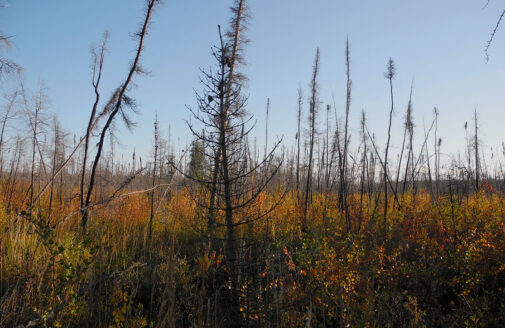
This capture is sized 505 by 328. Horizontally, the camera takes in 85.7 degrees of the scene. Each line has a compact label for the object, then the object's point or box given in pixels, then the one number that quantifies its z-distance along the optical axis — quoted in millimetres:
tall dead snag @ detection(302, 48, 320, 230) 11217
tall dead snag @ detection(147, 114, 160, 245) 6281
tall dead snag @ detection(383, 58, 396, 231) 7934
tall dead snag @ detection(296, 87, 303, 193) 13575
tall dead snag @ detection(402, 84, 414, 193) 9844
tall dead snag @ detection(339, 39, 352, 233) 7746
